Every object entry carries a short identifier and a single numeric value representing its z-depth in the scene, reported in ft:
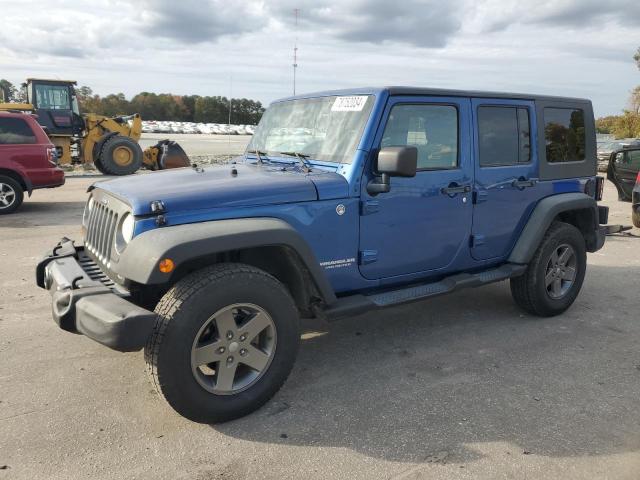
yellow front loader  53.47
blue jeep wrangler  9.30
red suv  31.55
